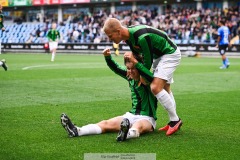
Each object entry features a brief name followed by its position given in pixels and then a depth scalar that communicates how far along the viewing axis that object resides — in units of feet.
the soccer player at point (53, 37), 107.65
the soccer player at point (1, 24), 53.47
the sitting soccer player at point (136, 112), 24.41
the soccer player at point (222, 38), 82.02
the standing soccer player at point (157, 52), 23.24
